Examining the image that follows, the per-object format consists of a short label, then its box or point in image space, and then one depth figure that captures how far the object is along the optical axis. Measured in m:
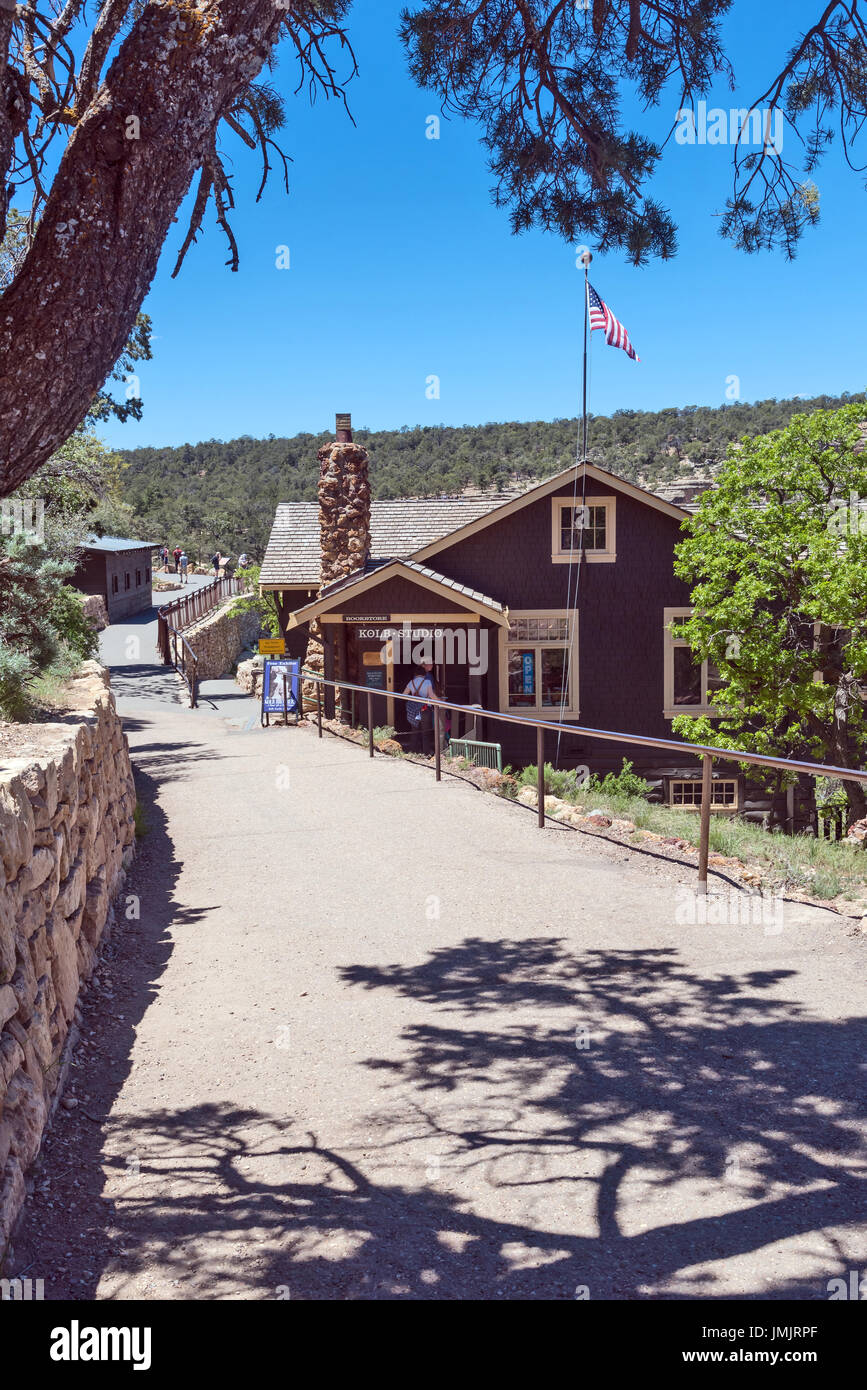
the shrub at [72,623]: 11.91
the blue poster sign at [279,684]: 20.53
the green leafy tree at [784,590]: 21.16
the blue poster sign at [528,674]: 23.22
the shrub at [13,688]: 7.23
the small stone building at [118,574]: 42.50
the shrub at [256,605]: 32.59
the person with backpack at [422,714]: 18.36
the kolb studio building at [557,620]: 22.42
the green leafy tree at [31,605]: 9.20
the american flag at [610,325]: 18.95
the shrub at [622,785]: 20.91
